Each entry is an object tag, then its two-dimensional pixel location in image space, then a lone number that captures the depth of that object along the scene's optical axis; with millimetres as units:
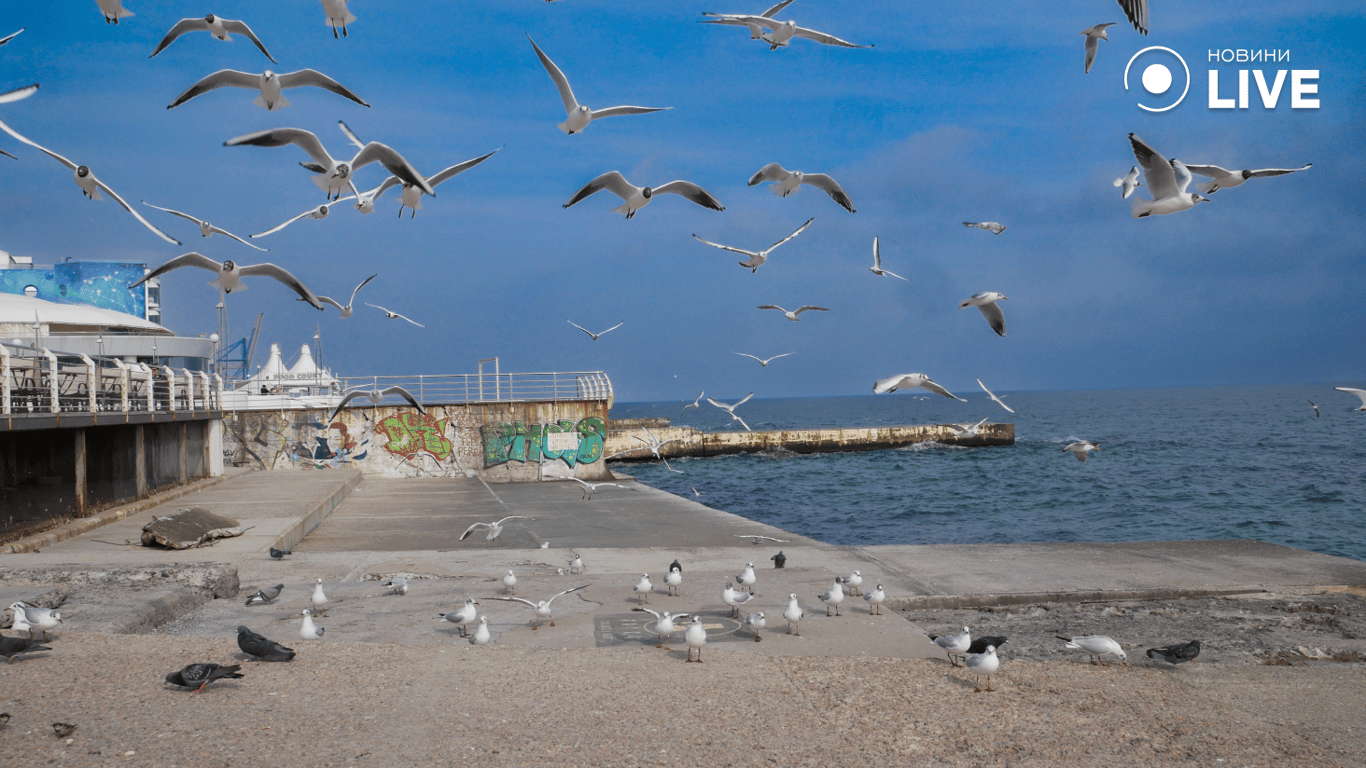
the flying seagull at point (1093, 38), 8688
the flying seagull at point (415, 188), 8133
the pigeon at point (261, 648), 6484
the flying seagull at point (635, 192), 8812
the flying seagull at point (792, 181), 9477
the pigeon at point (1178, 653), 7463
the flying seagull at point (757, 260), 11336
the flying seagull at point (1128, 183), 9610
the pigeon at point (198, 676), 5754
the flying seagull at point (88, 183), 7699
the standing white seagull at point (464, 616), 7875
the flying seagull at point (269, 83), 7438
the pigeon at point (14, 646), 6199
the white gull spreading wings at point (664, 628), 7461
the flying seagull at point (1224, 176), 7742
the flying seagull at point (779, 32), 8148
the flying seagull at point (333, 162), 7105
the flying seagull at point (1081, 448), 13352
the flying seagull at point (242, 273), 8312
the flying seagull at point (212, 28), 7246
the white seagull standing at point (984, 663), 6492
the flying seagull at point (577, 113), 8273
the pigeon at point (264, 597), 9242
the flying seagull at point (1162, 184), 7396
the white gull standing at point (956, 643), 7031
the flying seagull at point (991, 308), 9078
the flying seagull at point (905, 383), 8440
